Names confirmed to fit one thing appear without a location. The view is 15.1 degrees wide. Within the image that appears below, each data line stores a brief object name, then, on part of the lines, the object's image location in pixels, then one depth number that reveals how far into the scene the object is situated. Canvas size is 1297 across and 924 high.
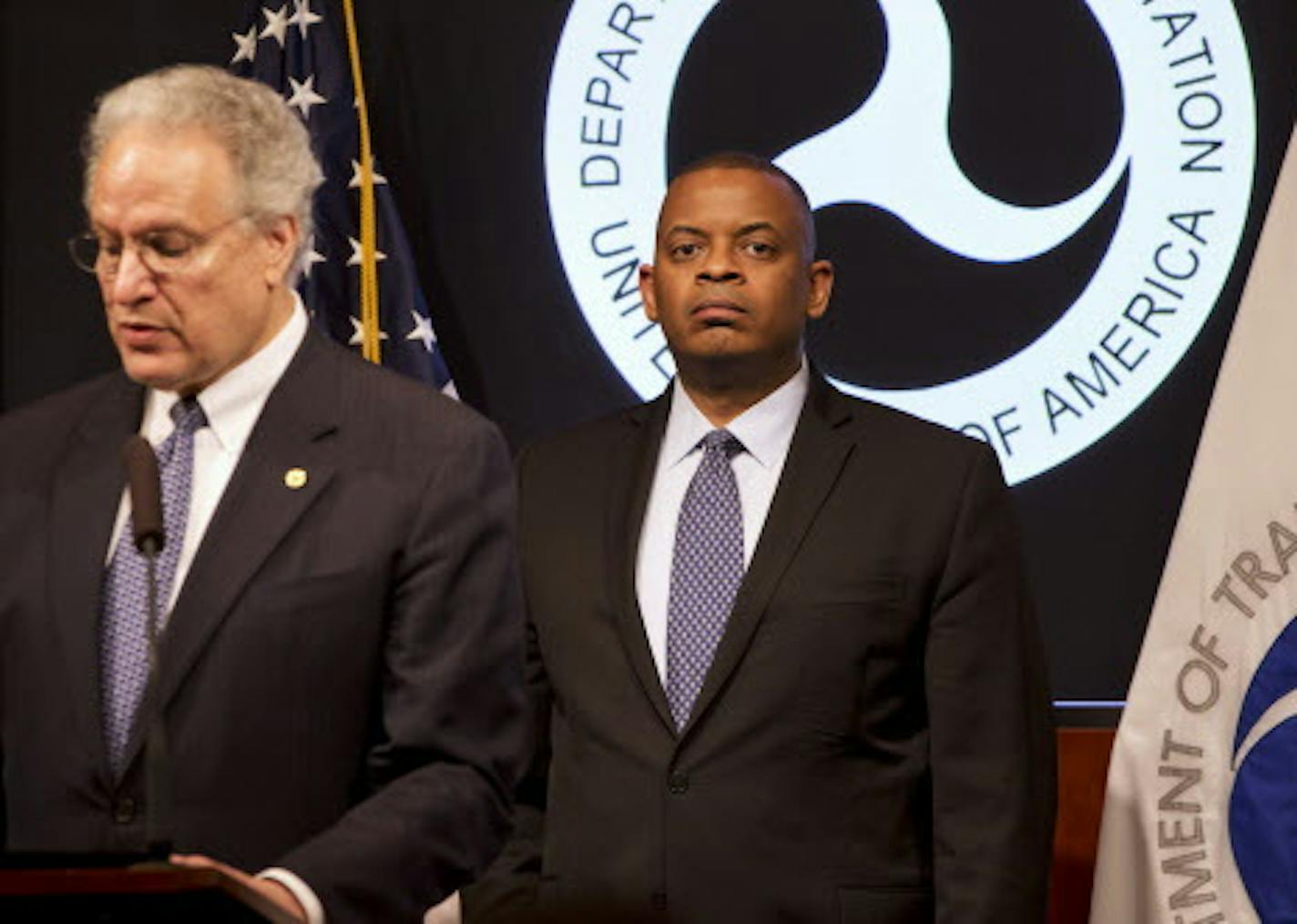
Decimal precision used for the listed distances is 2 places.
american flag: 9.67
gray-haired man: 4.95
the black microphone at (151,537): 4.54
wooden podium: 3.91
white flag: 7.85
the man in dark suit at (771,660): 6.82
